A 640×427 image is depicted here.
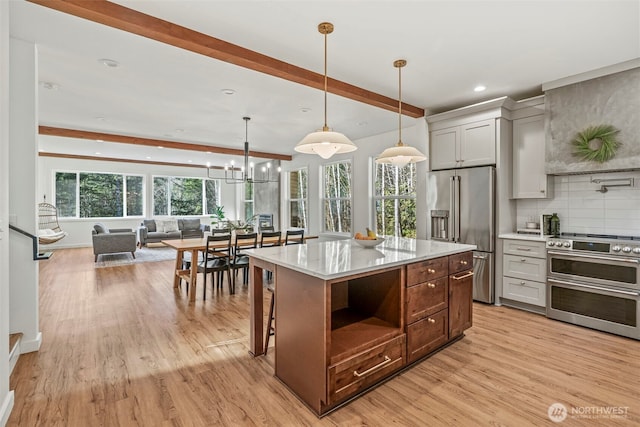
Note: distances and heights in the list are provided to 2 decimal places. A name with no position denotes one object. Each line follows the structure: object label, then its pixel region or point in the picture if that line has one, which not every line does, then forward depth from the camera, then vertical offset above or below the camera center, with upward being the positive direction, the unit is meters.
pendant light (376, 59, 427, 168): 2.88 +0.52
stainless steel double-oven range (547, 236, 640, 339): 2.97 -0.73
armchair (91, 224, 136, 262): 7.10 -0.70
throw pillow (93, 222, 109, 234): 7.52 -0.43
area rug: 6.93 -1.12
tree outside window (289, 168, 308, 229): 8.17 +0.35
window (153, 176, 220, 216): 10.72 +0.57
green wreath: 3.19 +0.72
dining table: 4.30 -0.66
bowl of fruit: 2.77 -0.26
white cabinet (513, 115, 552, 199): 3.80 +0.64
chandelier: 5.26 +1.16
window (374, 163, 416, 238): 5.66 +0.21
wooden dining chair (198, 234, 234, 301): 4.46 -0.75
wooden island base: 1.91 -0.85
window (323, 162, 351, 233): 6.86 +0.32
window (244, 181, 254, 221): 10.97 +0.36
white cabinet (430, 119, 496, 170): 4.00 +0.89
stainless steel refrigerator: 3.97 -0.04
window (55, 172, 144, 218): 9.26 +0.52
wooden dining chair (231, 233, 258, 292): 4.71 -0.55
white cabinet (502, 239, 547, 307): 3.61 -0.72
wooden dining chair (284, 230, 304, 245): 5.53 -0.45
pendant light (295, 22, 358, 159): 2.32 +0.53
